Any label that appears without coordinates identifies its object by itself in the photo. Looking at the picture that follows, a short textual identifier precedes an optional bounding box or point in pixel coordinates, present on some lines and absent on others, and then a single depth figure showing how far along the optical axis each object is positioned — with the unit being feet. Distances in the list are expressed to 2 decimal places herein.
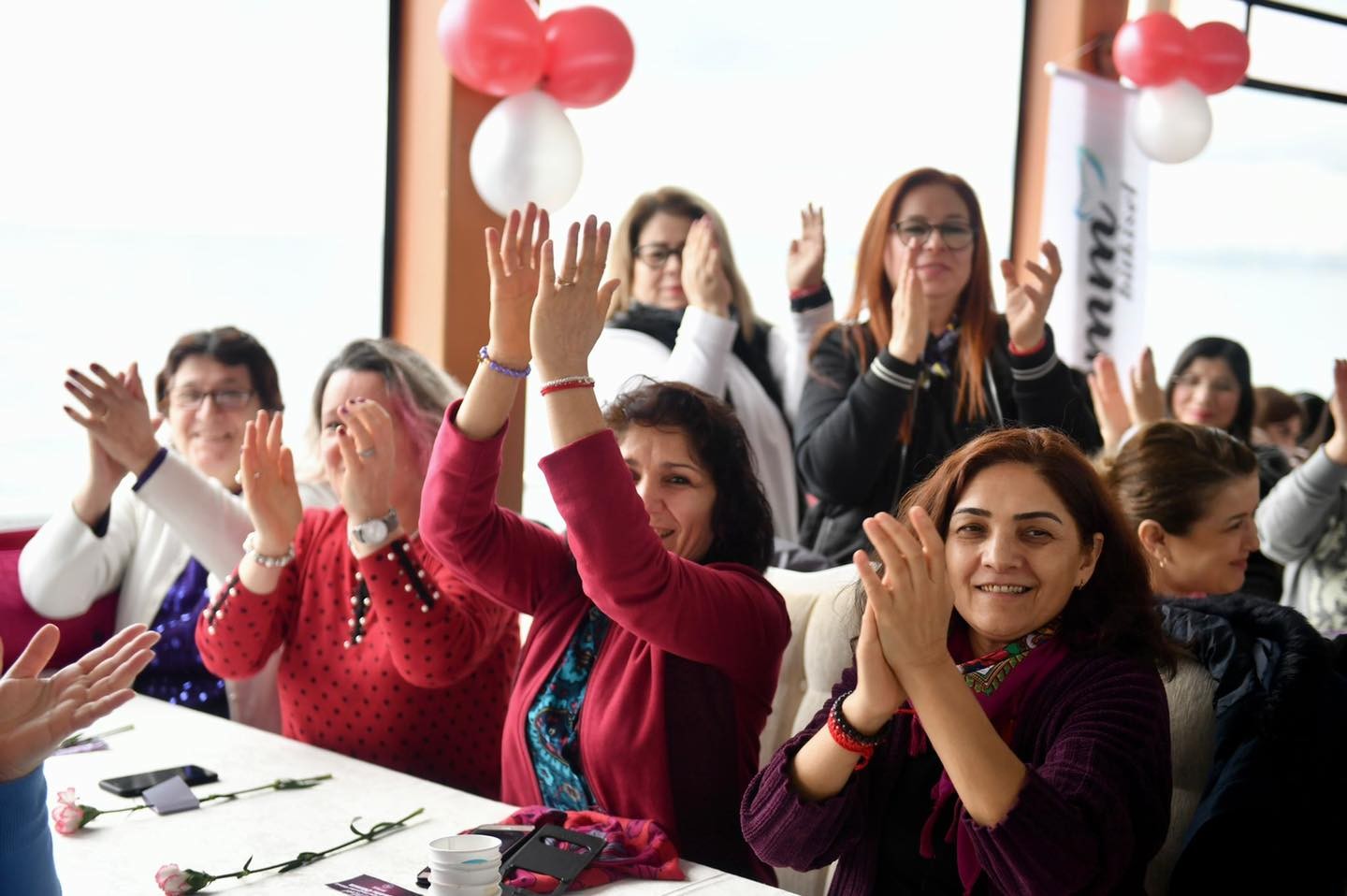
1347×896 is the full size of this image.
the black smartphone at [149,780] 6.00
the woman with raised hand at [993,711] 4.42
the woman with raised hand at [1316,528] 10.54
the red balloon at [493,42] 10.50
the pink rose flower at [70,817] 5.43
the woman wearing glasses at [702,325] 10.05
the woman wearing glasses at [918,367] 8.89
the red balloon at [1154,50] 15.47
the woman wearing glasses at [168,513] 8.01
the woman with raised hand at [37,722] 4.21
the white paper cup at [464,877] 4.53
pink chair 8.80
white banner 17.54
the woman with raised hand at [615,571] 5.51
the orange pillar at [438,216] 12.64
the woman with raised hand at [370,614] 6.72
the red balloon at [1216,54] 15.37
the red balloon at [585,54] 10.91
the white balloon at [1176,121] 15.40
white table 5.02
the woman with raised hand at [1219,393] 12.28
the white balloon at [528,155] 10.86
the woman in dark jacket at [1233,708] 5.34
